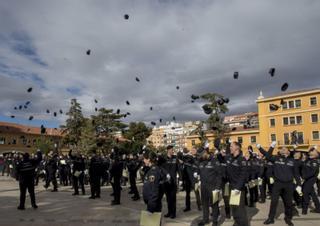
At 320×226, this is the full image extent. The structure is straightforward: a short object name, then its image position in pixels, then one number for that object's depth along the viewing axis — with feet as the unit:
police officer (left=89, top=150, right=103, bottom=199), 32.92
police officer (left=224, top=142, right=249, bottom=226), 17.22
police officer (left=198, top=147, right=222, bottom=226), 19.04
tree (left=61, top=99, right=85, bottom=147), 158.64
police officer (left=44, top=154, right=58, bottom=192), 39.49
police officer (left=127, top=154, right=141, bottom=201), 32.22
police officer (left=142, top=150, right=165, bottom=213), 14.32
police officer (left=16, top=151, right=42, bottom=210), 26.28
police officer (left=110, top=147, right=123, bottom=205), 29.26
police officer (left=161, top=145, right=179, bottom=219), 23.01
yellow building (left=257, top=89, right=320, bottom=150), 149.06
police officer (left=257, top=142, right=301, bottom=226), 20.42
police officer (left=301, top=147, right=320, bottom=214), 24.31
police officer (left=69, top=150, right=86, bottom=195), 34.93
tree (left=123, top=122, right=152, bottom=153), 177.36
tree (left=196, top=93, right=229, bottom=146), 127.72
